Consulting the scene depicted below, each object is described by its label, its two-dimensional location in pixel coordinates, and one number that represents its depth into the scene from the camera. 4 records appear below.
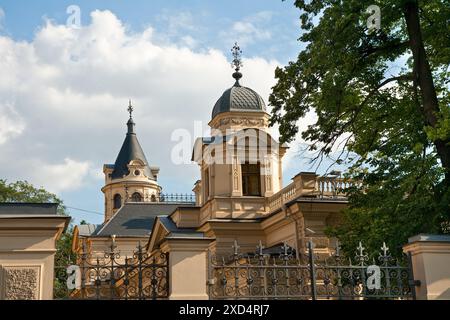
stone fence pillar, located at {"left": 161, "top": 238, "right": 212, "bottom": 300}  9.24
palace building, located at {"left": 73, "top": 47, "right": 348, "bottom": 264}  24.84
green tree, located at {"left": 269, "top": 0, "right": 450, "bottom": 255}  15.30
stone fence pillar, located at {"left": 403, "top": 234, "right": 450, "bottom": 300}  9.89
